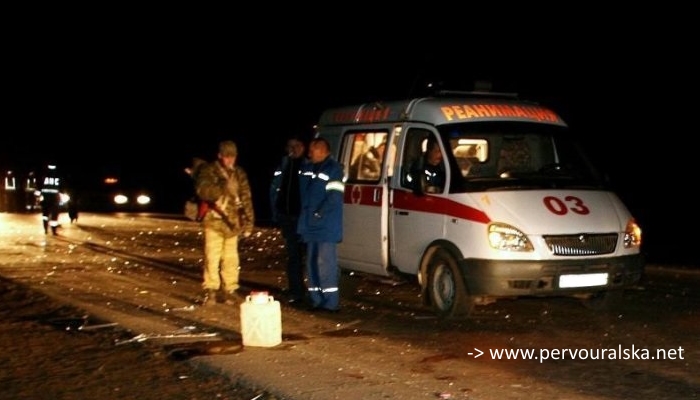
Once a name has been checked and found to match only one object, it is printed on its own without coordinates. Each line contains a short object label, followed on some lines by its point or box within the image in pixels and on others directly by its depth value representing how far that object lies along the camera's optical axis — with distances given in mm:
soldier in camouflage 10695
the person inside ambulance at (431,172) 10117
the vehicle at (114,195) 36281
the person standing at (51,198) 20953
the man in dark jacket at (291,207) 10914
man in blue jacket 10180
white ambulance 9422
